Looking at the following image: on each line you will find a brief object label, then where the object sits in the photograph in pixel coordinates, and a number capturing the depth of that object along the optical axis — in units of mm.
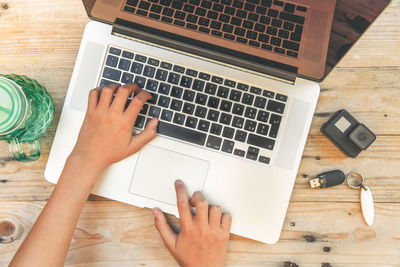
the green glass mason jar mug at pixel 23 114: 607
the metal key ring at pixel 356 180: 759
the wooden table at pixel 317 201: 762
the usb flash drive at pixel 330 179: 746
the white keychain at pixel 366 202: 753
